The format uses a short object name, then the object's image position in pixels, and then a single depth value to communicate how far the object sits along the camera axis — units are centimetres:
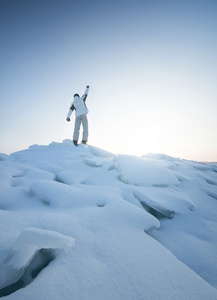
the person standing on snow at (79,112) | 683
